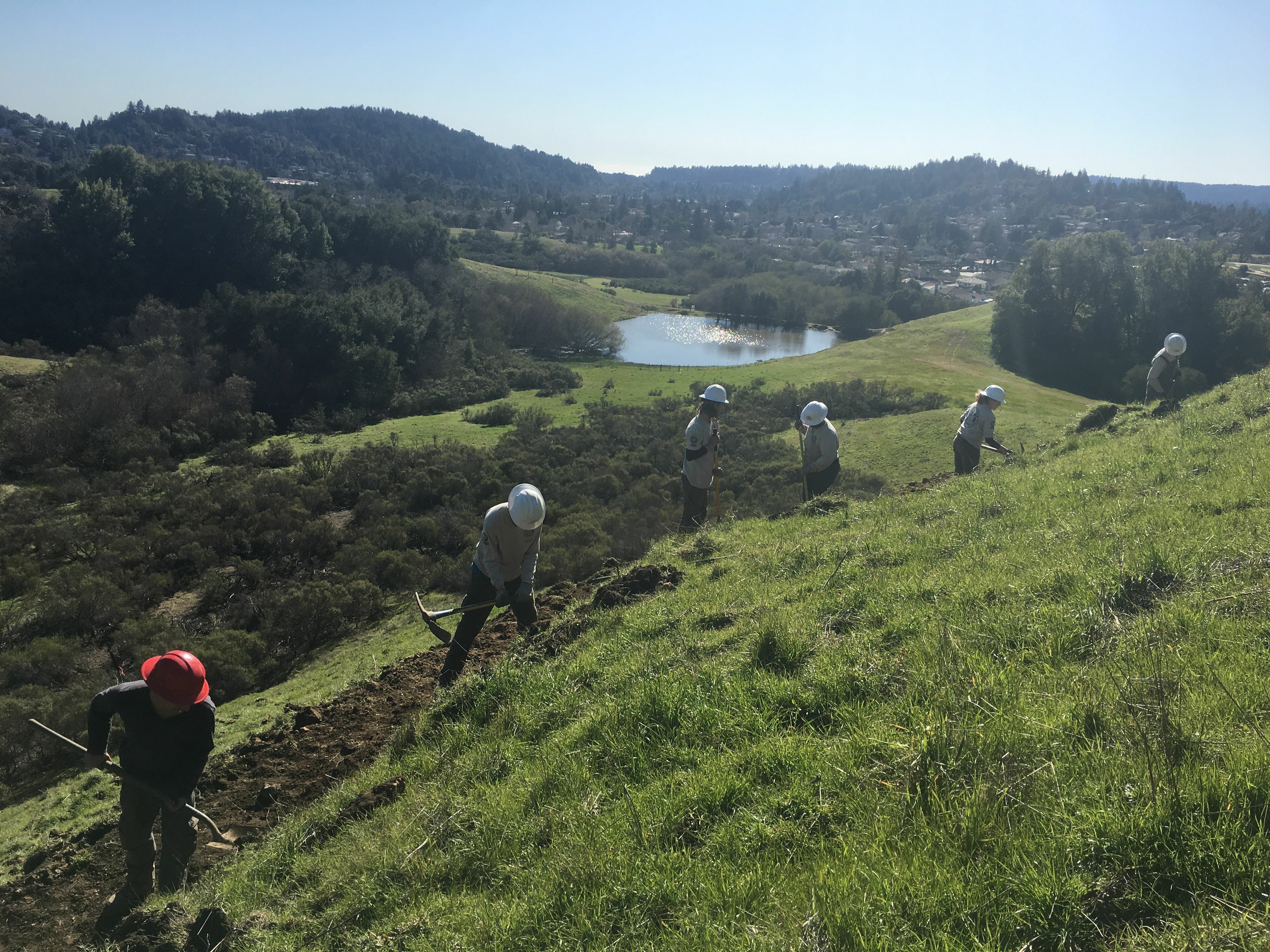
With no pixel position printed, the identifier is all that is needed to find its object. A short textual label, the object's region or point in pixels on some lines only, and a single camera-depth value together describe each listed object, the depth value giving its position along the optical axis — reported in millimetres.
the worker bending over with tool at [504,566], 7582
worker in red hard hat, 5414
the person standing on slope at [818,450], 11578
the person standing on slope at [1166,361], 14273
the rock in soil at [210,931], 4391
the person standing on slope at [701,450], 11070
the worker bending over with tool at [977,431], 12664
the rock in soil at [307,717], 8195
